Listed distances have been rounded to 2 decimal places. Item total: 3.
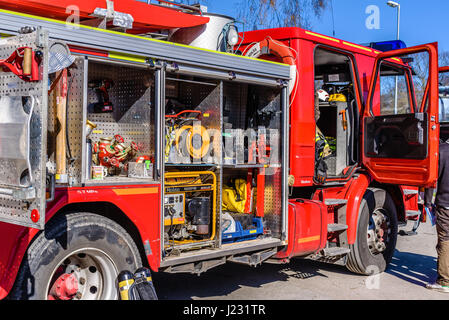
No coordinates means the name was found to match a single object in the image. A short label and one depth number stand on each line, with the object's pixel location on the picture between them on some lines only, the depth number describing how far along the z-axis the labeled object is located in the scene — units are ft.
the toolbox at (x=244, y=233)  18.16
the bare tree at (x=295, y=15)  35.80
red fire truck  12.08
